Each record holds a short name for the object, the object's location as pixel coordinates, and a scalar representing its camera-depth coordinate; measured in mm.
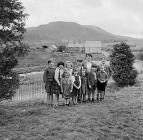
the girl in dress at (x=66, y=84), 9031
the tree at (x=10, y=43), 7312
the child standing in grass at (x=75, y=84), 9367
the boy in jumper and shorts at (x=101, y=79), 10203
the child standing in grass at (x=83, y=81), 9711
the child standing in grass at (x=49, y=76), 8867
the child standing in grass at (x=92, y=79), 9918
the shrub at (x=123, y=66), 14727
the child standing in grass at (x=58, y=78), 8812
